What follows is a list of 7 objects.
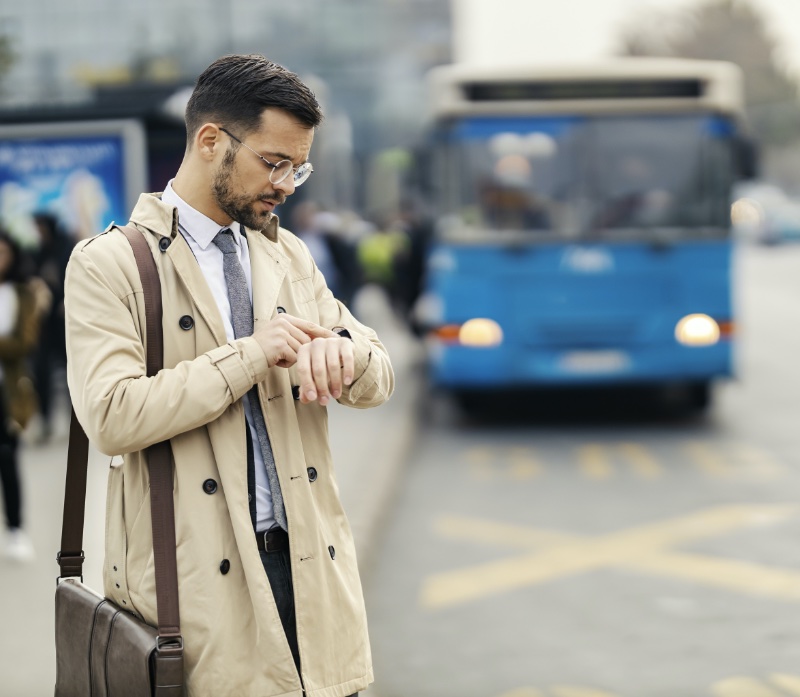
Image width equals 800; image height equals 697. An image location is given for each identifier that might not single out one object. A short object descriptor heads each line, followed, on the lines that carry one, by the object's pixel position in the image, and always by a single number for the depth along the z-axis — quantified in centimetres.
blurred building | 5225
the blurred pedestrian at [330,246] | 1605
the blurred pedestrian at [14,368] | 646
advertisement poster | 762
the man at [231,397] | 216
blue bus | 1033
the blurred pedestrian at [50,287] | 1058
